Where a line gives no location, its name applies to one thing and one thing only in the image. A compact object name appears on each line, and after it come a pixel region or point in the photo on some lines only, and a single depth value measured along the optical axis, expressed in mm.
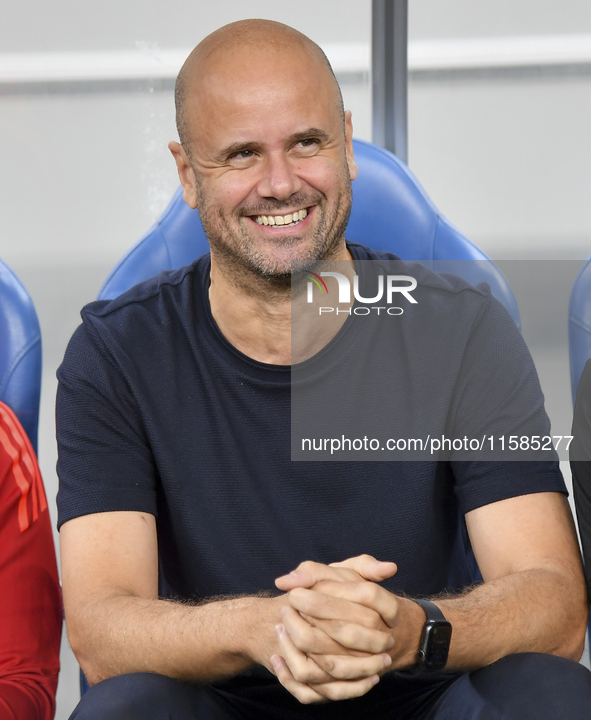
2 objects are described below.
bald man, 2286
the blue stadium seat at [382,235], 2542
